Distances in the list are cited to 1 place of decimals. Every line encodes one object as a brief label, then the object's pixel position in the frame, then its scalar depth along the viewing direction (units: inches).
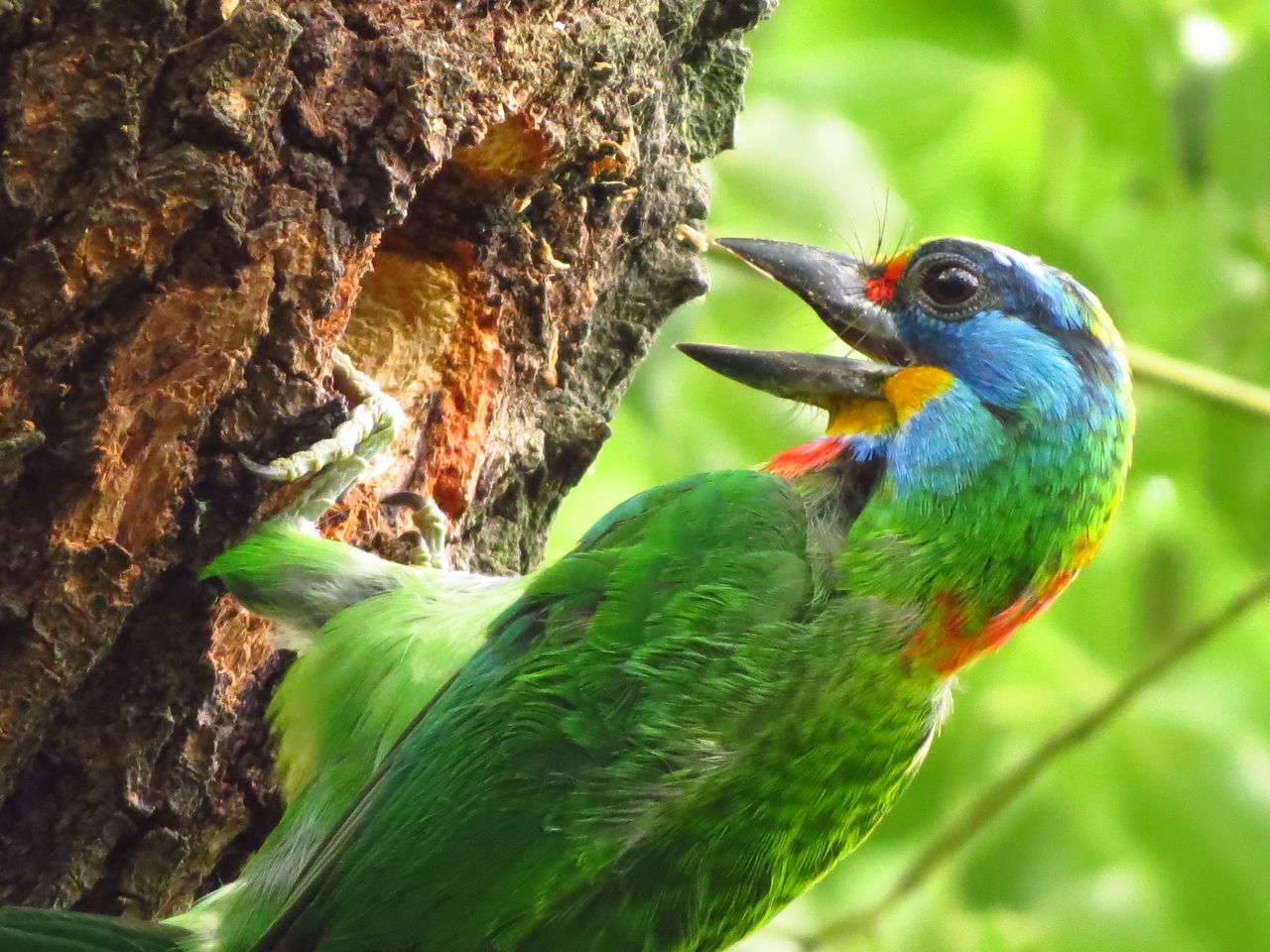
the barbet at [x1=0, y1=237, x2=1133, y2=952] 179.3
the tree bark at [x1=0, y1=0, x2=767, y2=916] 166.7
